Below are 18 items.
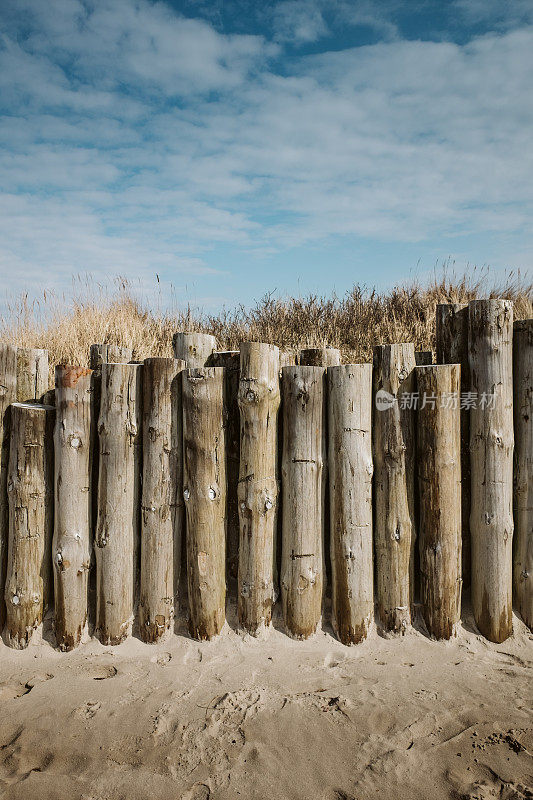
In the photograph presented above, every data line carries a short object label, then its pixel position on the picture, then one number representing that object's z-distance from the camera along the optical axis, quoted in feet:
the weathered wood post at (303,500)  11.80
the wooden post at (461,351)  12.75
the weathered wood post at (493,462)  12.14
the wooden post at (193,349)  12.74
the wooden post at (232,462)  12.57
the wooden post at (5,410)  12.50
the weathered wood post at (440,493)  11.93
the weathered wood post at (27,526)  12.16
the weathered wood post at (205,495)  11.78
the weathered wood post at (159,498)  11.93
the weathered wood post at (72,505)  12.03
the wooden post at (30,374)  13.26
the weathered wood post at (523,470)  12.41
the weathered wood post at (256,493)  11.82
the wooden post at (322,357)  12.89
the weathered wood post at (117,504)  11.96
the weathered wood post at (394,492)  11.96
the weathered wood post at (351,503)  11.77
